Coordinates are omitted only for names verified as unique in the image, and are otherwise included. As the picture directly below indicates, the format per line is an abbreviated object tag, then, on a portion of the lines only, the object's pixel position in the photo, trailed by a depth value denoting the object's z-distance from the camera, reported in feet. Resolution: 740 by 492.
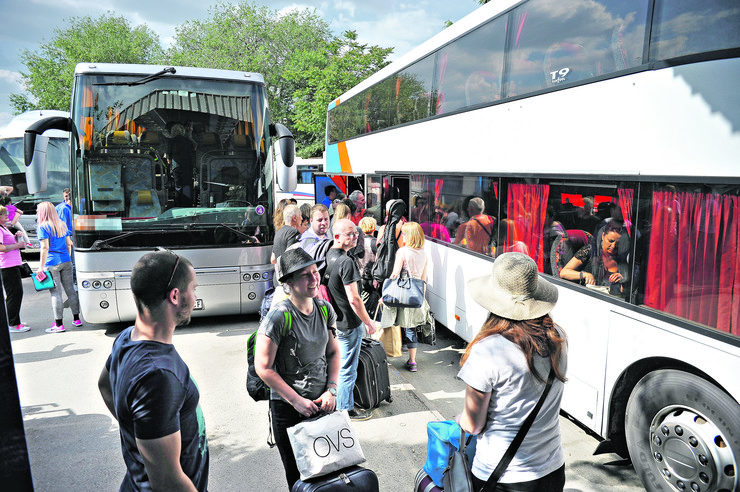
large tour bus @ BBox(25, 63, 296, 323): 21.89
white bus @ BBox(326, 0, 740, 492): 10.29
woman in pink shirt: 23.52
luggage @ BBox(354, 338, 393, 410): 15.67
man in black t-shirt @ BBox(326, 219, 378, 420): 13.57
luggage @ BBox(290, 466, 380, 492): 8.68
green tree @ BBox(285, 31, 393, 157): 102.99
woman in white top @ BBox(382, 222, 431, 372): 19.54
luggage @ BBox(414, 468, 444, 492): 8.51
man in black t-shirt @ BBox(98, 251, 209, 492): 5.68
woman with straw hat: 6.91
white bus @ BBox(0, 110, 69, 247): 46.93
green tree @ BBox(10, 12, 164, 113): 120.67
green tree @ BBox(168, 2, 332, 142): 135.44
